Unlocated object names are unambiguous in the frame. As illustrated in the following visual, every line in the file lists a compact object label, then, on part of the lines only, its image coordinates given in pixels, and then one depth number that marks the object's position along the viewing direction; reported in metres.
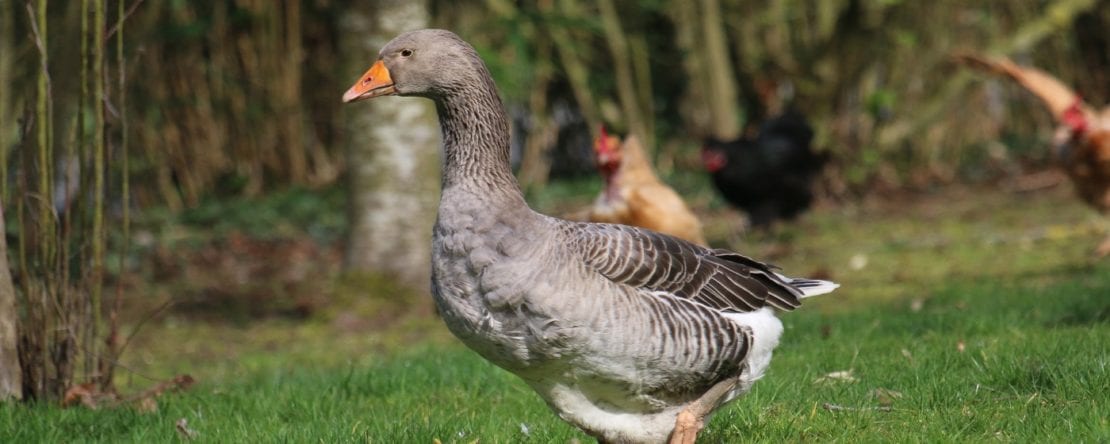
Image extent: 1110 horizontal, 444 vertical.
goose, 8.66
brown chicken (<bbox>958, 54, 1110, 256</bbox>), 20.52
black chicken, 26.98
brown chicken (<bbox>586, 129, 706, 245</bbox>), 18.42
